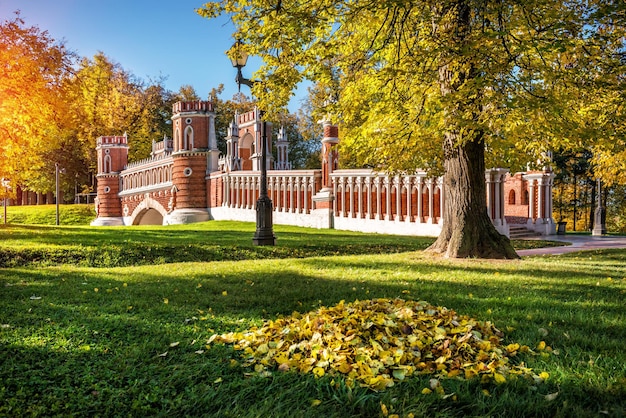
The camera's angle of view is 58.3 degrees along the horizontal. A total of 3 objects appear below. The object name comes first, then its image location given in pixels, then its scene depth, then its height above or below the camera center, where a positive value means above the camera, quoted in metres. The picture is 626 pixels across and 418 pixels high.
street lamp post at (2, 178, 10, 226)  23.96 +0.62
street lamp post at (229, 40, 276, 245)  13.75 -0.35
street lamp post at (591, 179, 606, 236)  22.41 -0.77
